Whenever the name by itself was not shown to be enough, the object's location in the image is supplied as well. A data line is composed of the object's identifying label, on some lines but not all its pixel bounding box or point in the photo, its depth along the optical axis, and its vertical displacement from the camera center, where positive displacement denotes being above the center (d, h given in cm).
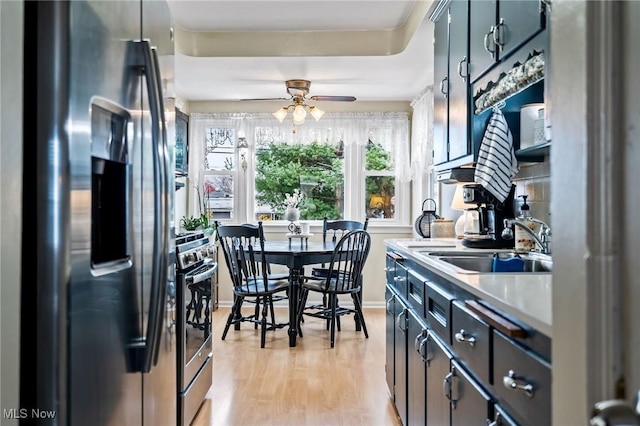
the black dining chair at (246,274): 378 -48
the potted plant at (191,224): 448 -9
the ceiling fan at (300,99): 420 +104
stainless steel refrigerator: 95 +1
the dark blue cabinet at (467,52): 168 +69
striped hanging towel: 205 +24
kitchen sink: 187 -19
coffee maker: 242 -1
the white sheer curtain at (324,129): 532 +98
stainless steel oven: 221 -53
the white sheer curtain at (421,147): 451 +69
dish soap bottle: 214 -8
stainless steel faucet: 189 -8
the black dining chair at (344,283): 385 -58
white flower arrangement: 490 +18
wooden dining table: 383 -37
